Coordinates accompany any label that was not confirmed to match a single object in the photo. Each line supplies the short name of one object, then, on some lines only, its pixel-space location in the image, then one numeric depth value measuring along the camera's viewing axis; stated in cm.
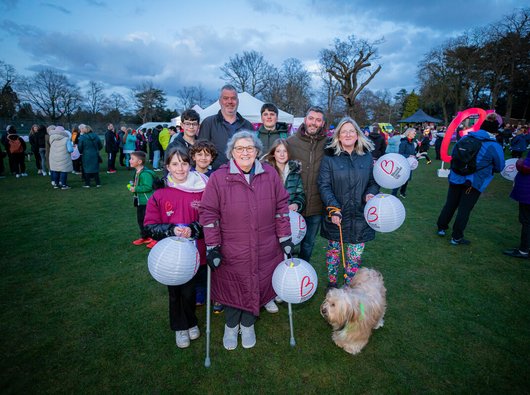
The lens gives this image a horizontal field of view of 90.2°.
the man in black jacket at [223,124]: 381
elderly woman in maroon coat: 246
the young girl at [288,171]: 317
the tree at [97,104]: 6119
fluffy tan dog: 259
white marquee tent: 1458
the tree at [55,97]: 5069
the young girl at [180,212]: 268
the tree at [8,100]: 3568
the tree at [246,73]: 4447
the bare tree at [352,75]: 2759
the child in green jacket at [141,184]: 476
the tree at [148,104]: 6047
